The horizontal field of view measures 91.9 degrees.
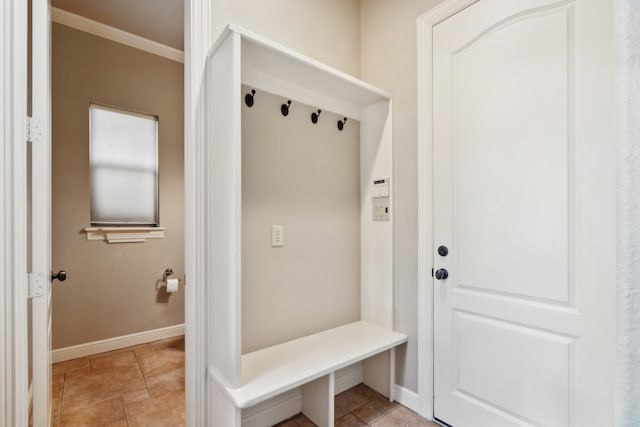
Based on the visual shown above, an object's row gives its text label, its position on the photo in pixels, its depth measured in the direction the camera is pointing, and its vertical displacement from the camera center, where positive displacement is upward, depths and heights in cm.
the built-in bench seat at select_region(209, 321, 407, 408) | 136 -77
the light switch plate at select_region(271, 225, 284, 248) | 182 -13
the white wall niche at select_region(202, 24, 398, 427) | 134 -18
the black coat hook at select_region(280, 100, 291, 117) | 185 +63
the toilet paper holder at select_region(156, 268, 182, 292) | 313 -64
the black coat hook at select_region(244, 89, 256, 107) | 171 +64
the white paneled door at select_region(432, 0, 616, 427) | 126 +0
